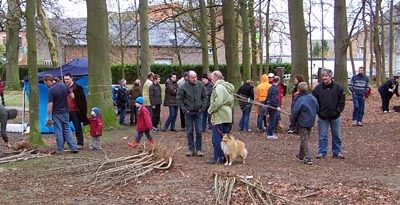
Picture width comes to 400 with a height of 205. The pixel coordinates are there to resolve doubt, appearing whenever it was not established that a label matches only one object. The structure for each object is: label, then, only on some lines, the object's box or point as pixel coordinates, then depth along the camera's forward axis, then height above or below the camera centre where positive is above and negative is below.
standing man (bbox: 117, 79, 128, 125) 19.80 -1.15
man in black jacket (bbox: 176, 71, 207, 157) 12.22 -0.76
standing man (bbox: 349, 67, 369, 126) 17.89 -0.89
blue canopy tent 17.73 -0.29
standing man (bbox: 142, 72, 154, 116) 18.11 -0.78
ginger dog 11.13 -1.56
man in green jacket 11.45 -0.90
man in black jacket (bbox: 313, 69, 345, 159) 11.80 -0.96
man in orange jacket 16.83 -0.90
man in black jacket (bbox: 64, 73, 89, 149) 13.89 -0.94
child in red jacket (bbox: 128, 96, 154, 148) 13.67 -1.27
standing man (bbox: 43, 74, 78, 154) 12.84 -0.96
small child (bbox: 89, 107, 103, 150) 13.27 -1.34
